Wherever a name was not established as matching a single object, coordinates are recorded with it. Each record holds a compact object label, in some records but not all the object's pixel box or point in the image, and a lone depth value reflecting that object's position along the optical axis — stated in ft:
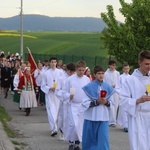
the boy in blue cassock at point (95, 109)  30.19
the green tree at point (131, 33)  82.74
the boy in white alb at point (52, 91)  42.93
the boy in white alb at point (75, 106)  35.50
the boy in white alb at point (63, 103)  37.73
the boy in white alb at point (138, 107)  24.36
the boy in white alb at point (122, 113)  47.66
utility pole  136.05
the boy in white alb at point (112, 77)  51.68
